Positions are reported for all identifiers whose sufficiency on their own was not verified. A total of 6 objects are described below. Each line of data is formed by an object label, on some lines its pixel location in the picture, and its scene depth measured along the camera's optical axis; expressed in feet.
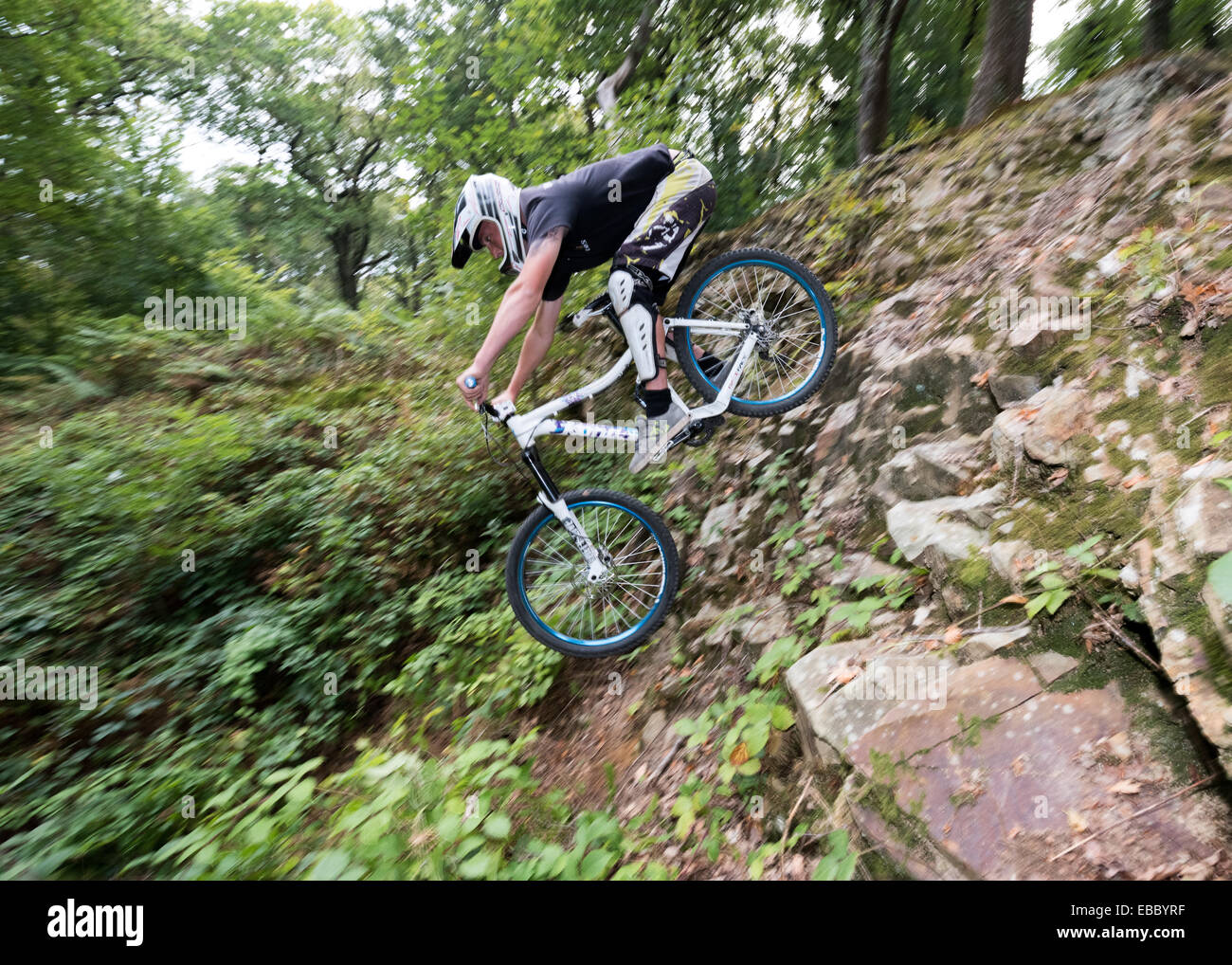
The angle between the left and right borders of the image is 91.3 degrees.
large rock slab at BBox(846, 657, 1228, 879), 5.21
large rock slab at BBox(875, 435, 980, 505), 9.89
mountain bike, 12.12
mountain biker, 11.08
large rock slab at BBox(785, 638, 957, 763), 7.38
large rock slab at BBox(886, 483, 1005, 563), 8.49
